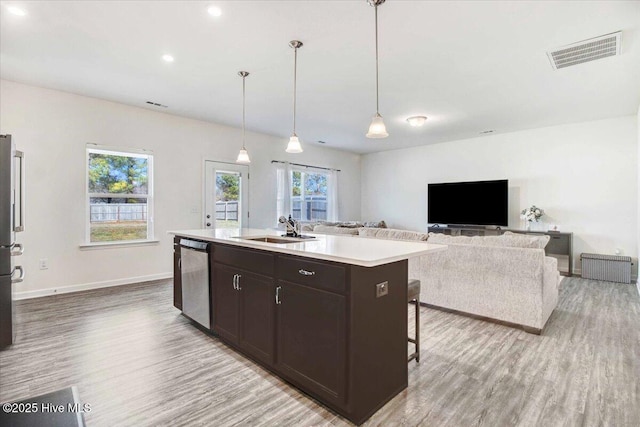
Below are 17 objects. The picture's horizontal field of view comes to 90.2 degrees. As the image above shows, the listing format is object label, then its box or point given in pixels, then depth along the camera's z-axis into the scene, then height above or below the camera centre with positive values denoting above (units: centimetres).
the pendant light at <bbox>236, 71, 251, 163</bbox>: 402 +64
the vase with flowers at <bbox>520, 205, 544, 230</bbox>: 600 -12
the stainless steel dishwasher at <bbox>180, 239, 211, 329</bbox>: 299 -72
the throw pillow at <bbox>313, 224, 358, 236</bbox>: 445 -33
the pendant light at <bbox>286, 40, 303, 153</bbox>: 315 +71
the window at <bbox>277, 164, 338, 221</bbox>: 713 +35
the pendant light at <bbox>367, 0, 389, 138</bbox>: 273 +68
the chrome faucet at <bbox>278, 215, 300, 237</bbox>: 310 -18
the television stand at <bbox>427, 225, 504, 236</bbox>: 655 -48
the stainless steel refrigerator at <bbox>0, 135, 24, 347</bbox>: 269 -27
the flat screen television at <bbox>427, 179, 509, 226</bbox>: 635 +10
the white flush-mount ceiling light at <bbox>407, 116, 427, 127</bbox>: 524 +145
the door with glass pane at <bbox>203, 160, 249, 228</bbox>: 589 +24
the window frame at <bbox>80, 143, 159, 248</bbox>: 464 +20
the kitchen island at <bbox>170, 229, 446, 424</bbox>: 179 -69
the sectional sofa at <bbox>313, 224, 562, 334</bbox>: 311 -75
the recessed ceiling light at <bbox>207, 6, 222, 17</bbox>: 250 +156
